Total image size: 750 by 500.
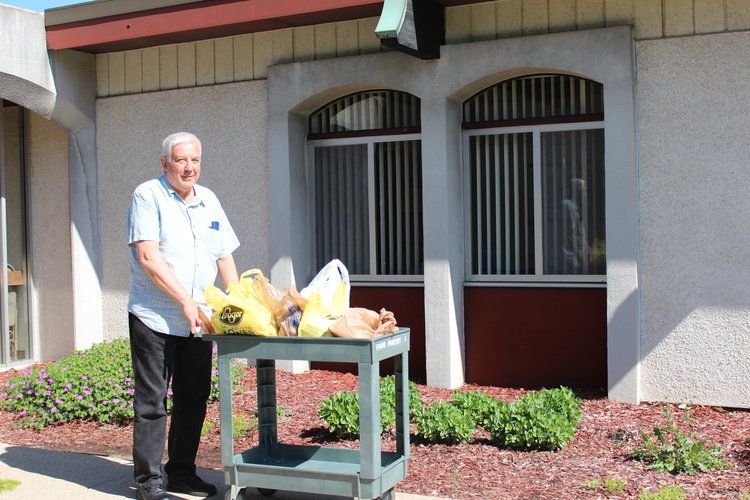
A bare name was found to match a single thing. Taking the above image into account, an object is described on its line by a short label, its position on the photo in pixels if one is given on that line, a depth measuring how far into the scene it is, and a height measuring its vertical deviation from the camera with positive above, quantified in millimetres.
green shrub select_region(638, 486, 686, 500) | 5195 -1358
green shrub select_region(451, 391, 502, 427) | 6688 -1107
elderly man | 5176 -256
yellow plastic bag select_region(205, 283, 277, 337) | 4824 -305
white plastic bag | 5020 -185
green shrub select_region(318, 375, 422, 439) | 6672 -1138
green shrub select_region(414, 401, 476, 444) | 6445 -1188
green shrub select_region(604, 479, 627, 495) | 5457 -1367
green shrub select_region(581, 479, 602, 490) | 5531 -1375
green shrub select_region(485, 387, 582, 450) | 6262 -1177
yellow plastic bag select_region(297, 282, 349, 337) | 4844 -324
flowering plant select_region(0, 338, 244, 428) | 7746 -1116
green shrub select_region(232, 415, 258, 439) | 7070 -1295
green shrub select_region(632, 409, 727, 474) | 5738 -1280
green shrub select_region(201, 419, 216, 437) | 7195 -1307
